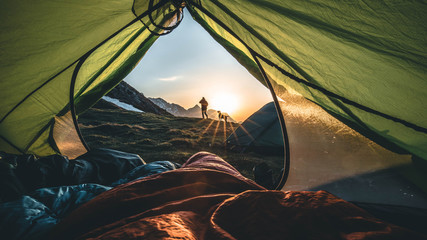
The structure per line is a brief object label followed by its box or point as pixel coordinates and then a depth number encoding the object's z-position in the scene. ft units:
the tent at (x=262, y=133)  12.57
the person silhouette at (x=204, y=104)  41.37
